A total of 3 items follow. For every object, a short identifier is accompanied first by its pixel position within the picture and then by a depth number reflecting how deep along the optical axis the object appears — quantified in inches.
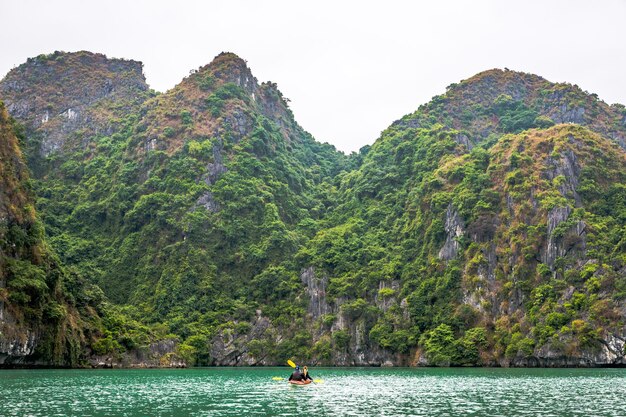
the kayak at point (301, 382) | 2229.0
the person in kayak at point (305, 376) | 2254.4
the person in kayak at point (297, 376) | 2247.8
